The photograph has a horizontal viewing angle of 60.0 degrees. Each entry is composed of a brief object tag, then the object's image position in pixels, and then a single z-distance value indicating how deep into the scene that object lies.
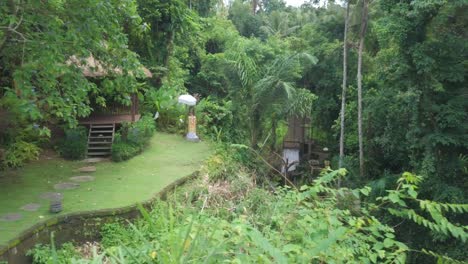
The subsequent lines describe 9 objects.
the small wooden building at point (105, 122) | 9.69
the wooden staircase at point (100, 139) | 9.64
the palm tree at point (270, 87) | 11.52
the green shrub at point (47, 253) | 5.36
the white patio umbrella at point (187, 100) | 12.47
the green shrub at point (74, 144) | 9.20
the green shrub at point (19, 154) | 8.16
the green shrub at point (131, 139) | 9.41
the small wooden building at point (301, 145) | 17.59
